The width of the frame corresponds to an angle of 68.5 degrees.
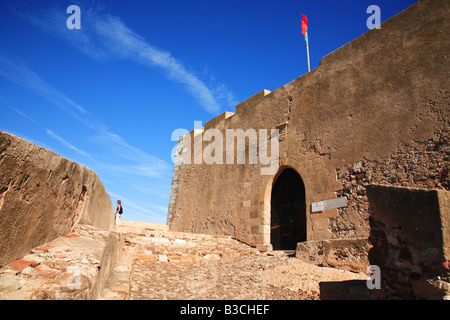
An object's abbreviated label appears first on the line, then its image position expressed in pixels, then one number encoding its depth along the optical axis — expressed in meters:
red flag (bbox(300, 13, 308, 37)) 9.08
